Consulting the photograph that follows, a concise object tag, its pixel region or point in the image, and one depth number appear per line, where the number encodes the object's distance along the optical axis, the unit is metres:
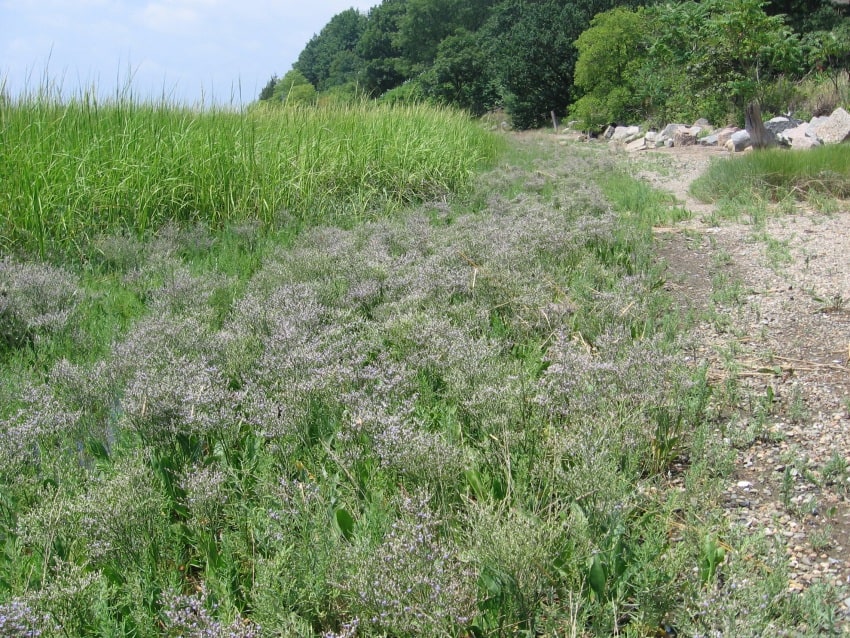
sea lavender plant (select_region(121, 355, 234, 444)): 2.52
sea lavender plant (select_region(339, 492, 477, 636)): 1.59
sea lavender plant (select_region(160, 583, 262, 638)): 1.55
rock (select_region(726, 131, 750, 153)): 13.62
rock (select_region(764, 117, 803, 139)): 15.72
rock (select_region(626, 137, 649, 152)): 18.14
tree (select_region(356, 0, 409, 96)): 64.96
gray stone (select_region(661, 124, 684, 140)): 18.45
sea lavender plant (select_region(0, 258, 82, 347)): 3.79
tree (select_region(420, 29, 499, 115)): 43.66
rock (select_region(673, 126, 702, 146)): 17.30
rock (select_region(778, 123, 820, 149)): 12.81
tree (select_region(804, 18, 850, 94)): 14.73
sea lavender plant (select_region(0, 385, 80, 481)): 2.35
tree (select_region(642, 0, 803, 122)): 12.78
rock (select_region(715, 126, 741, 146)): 16.08
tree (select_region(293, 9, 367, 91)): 91.38
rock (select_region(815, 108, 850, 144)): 12.78
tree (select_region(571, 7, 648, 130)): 25.97
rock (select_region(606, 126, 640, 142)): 22.08
